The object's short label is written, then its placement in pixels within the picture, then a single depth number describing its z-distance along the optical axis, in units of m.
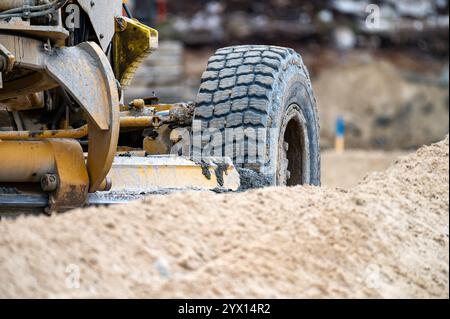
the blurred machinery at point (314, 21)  21.94
